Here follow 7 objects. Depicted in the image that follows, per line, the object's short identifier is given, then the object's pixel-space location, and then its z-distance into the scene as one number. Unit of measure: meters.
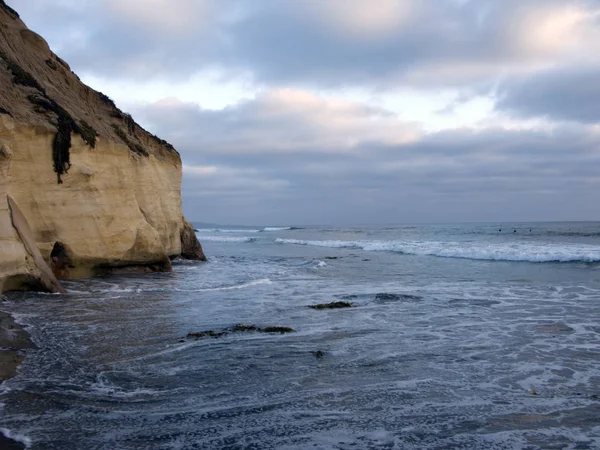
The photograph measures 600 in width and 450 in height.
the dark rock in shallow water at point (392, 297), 14.44
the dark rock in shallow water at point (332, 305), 12.93
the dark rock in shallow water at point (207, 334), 9.40
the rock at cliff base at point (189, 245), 29.36
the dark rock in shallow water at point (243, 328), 10.00
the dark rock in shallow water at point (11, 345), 6.95
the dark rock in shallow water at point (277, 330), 9.94
